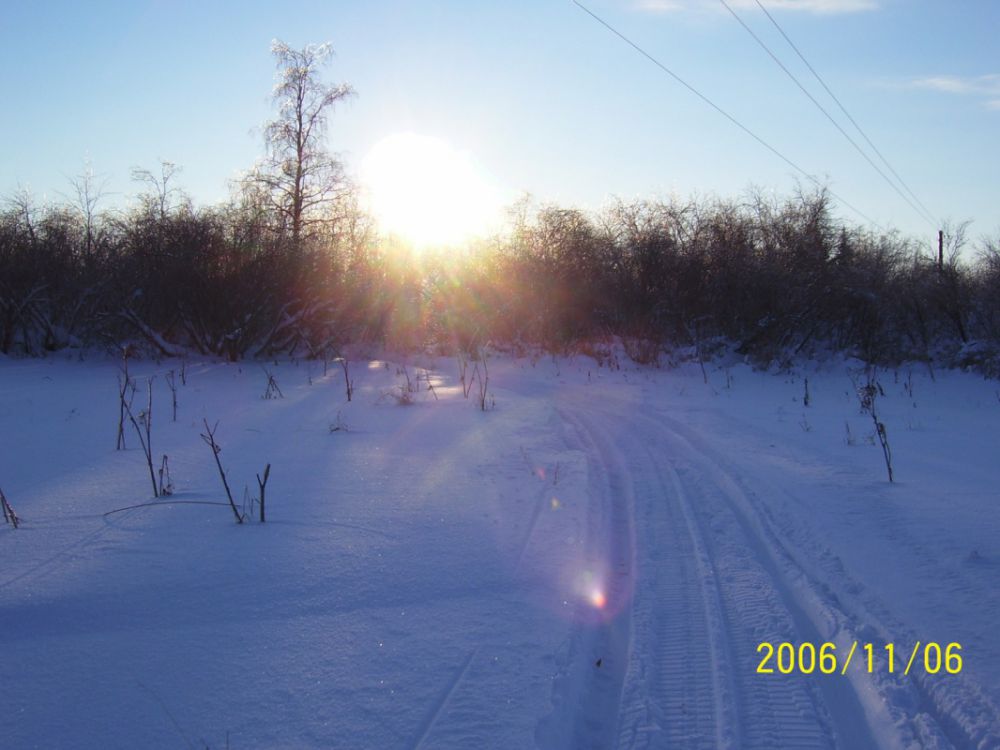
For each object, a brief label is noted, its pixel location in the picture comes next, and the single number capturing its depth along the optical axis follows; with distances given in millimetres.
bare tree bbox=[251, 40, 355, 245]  25328
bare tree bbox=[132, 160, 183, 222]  22088
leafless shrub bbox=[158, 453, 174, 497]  6148
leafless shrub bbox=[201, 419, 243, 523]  5336
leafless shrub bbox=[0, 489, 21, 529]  5164
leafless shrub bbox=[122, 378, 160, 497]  5922
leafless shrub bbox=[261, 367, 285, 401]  12234
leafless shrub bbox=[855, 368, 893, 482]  7070
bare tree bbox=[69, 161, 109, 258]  20353
